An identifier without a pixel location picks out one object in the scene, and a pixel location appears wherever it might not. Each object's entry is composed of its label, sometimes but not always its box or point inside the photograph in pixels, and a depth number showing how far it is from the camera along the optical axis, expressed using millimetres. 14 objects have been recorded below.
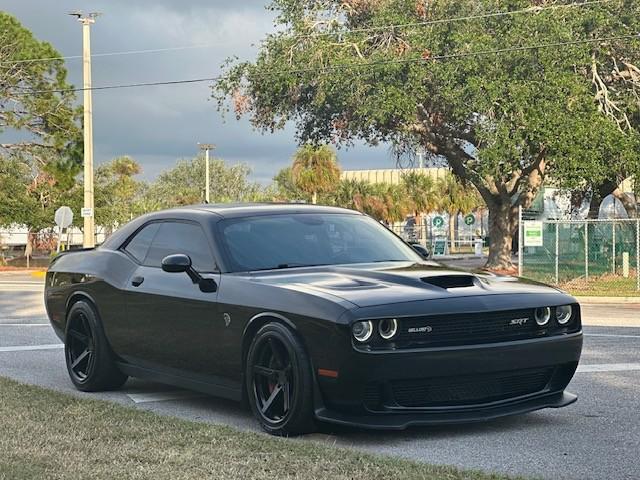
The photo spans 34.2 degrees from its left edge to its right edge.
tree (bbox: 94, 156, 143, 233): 57781
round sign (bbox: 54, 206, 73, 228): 38938
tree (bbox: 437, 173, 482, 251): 81125
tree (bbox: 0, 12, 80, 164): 48000
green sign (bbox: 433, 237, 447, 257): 47219
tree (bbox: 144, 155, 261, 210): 110062
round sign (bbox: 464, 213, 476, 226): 62394
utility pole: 35812
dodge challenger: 6137
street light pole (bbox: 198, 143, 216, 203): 70312
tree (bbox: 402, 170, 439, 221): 82500
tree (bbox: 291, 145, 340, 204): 70938
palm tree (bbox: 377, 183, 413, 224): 81875
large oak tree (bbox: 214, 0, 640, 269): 29828
